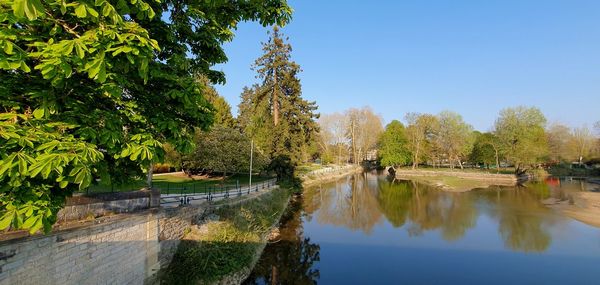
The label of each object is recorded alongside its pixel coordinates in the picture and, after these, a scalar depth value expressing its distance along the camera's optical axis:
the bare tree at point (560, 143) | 62.70
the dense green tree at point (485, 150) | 64.04
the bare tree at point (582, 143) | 63.84
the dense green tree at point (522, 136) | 56.50
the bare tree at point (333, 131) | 77.31
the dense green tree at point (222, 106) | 44.31
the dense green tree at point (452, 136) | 67.00
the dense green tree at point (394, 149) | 74.94
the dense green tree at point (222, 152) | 26.89
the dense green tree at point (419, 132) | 69.62
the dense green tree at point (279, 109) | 32.97
